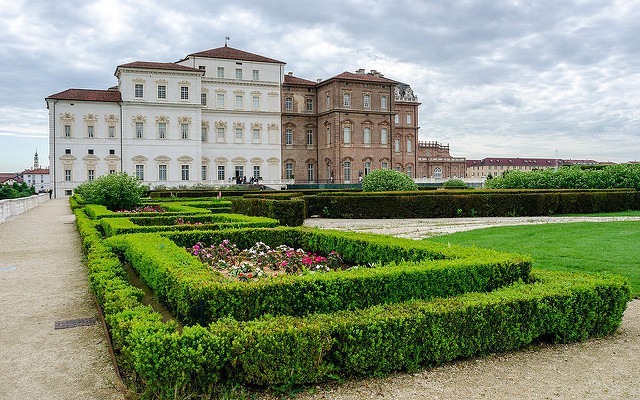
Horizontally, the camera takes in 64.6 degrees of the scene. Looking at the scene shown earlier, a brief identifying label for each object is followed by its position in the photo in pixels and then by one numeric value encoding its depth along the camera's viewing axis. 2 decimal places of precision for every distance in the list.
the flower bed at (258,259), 6.38
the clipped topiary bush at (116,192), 18.19
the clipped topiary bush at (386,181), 23.58
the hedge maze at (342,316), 3.64
